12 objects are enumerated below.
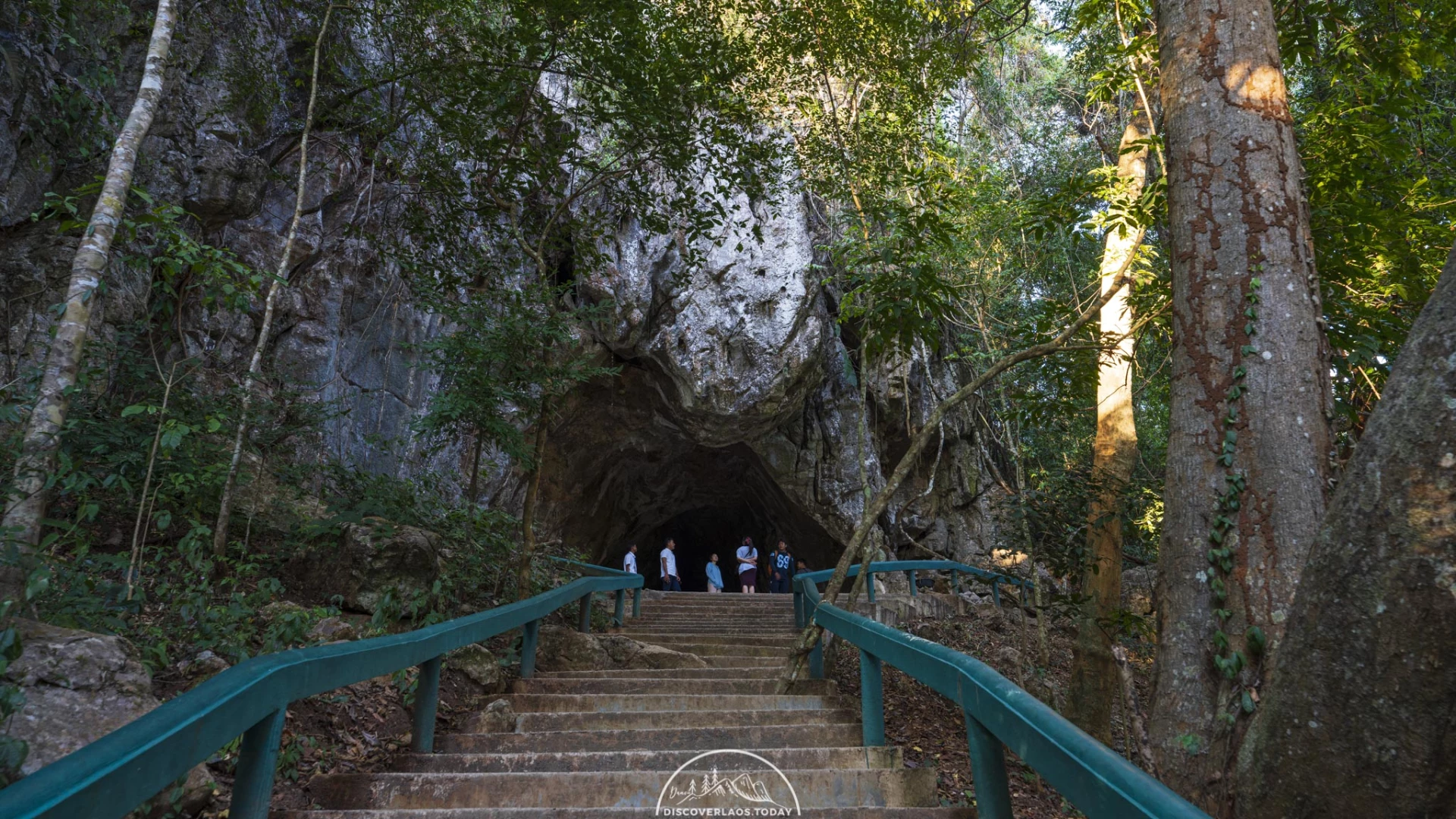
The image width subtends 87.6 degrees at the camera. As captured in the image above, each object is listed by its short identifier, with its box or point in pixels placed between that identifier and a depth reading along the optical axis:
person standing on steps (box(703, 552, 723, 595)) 15.21
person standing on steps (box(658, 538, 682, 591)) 14.60
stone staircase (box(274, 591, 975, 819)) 2.72
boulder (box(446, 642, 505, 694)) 4.88
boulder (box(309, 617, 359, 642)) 4.85
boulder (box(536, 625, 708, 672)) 6.02
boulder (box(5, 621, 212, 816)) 2.56
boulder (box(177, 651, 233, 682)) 3.90
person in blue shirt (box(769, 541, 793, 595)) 15.44
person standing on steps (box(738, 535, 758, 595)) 14.63
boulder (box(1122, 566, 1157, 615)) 11.99
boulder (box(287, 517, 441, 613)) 5.82
